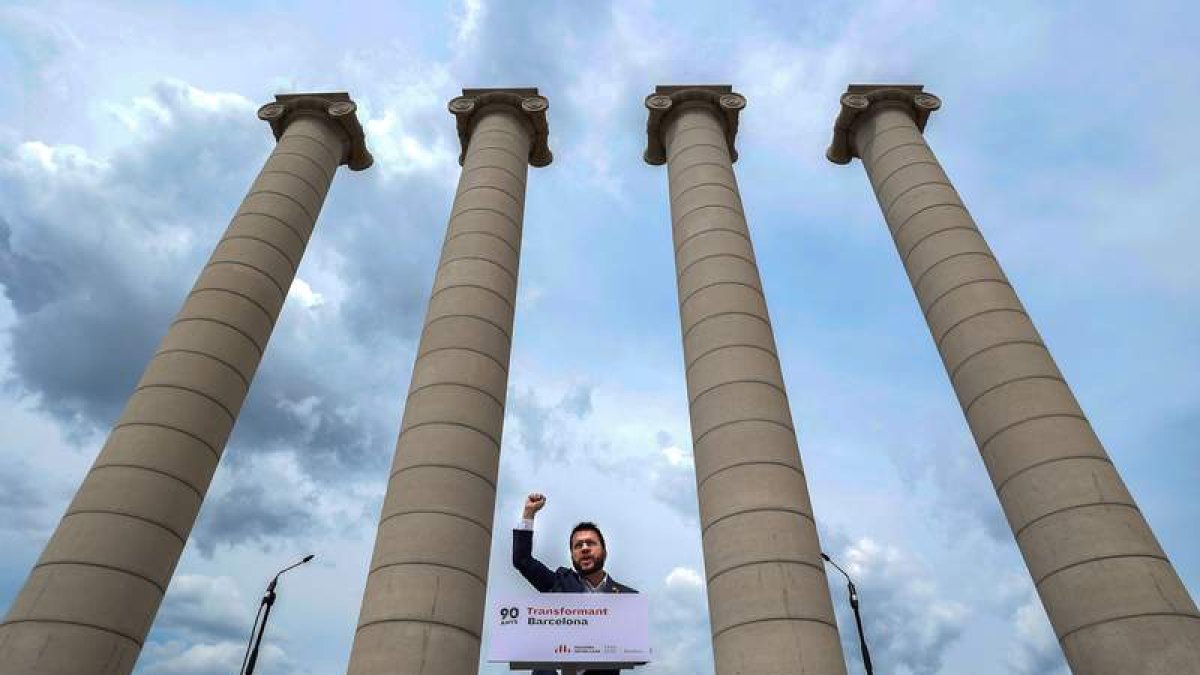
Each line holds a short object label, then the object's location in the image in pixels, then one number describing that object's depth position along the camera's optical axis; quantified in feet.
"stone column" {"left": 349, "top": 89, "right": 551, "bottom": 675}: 68.80
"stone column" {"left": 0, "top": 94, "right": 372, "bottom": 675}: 72.38
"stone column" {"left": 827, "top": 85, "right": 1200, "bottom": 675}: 69.15
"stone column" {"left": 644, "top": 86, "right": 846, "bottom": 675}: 67.51
